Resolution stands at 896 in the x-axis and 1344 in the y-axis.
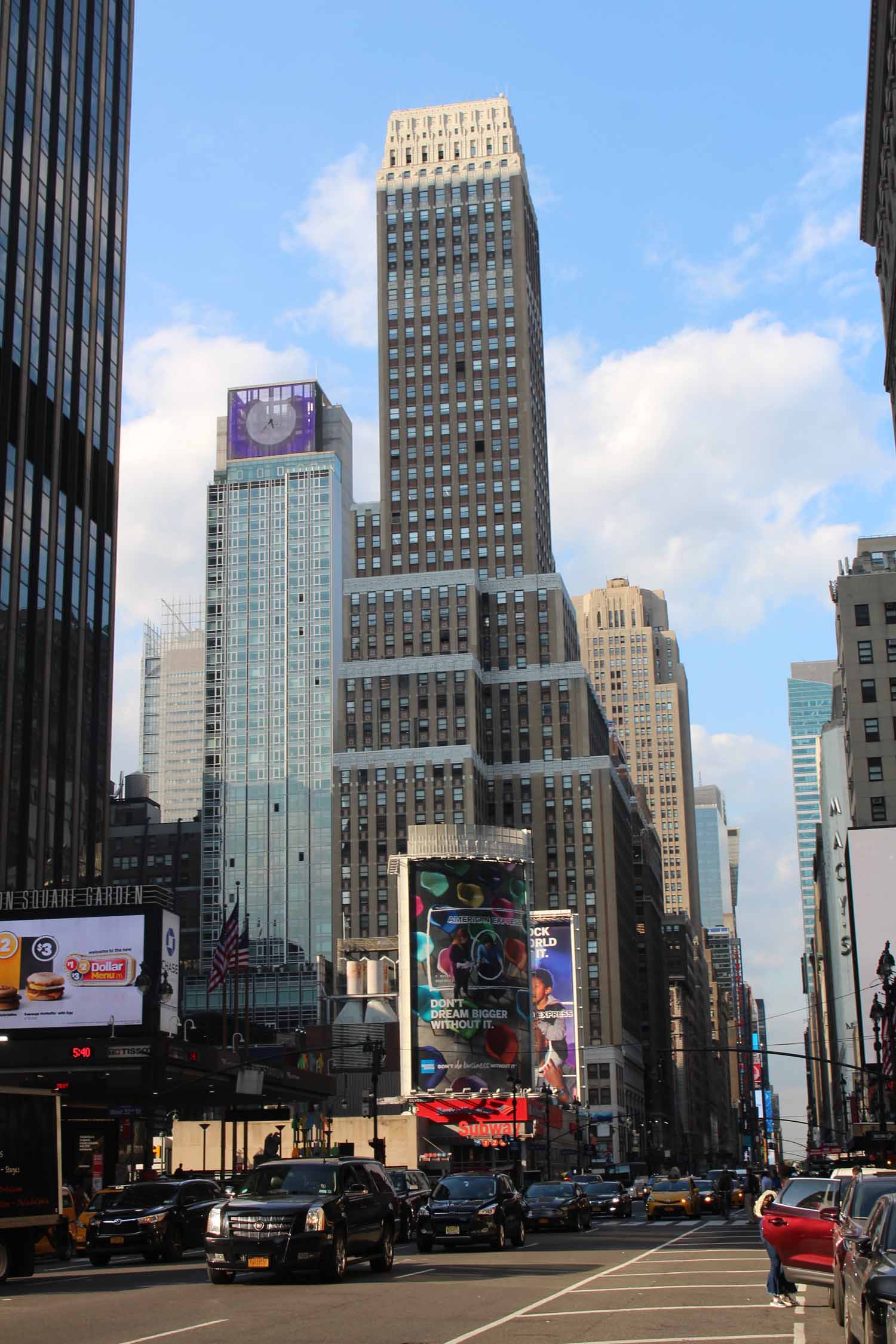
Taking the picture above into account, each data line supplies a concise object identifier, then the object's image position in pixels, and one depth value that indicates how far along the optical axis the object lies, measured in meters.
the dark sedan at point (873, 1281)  12.12
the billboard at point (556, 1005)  134.50
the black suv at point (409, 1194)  38.88
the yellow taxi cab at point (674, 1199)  54.97
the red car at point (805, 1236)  21.88
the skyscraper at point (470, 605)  167.25
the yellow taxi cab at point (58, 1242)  33.69
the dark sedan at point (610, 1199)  58.31
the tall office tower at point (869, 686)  119.69
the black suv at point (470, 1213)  32.34
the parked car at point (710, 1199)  57.94
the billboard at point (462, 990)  106.06
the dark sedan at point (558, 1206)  43.56
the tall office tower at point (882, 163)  71.38
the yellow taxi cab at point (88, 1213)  34.12
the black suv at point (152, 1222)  31.36
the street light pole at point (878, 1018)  91.81
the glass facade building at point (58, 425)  81.12
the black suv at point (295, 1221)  23.33
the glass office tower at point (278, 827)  189.75
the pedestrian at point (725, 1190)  58.84
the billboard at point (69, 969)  63.06
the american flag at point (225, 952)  63.97
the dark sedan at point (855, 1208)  17.33
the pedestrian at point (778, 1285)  21.47
